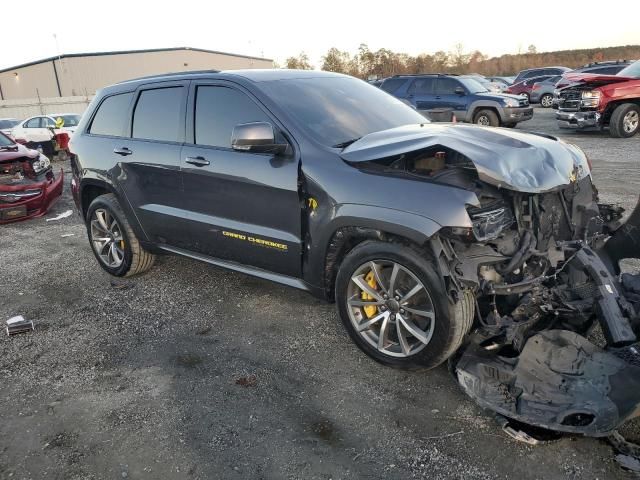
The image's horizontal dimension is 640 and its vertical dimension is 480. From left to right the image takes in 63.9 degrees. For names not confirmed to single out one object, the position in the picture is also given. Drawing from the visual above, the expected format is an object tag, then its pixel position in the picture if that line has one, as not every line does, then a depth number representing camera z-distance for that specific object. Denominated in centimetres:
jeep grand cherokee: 280
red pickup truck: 1238
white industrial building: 4881
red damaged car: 784
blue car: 1459
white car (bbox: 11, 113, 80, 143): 1639
